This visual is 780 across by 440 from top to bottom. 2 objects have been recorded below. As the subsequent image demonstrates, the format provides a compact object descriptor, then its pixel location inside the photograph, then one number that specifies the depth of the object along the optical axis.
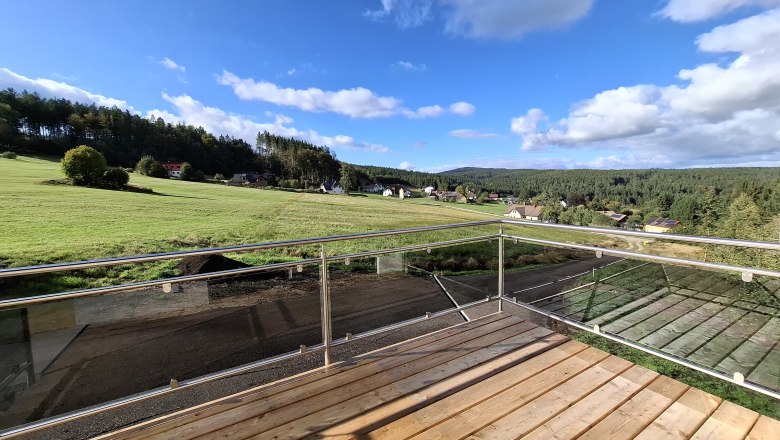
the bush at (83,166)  25.56
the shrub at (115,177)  27.06
